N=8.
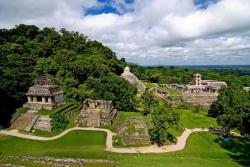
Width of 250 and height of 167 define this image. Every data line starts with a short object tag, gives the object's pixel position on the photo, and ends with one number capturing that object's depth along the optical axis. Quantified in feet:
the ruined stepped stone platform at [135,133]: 110.01
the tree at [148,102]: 164.66
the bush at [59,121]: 128.53
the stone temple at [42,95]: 144.56
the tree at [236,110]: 112.00
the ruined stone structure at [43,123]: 126.58
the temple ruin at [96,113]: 134.92
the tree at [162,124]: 110.52
